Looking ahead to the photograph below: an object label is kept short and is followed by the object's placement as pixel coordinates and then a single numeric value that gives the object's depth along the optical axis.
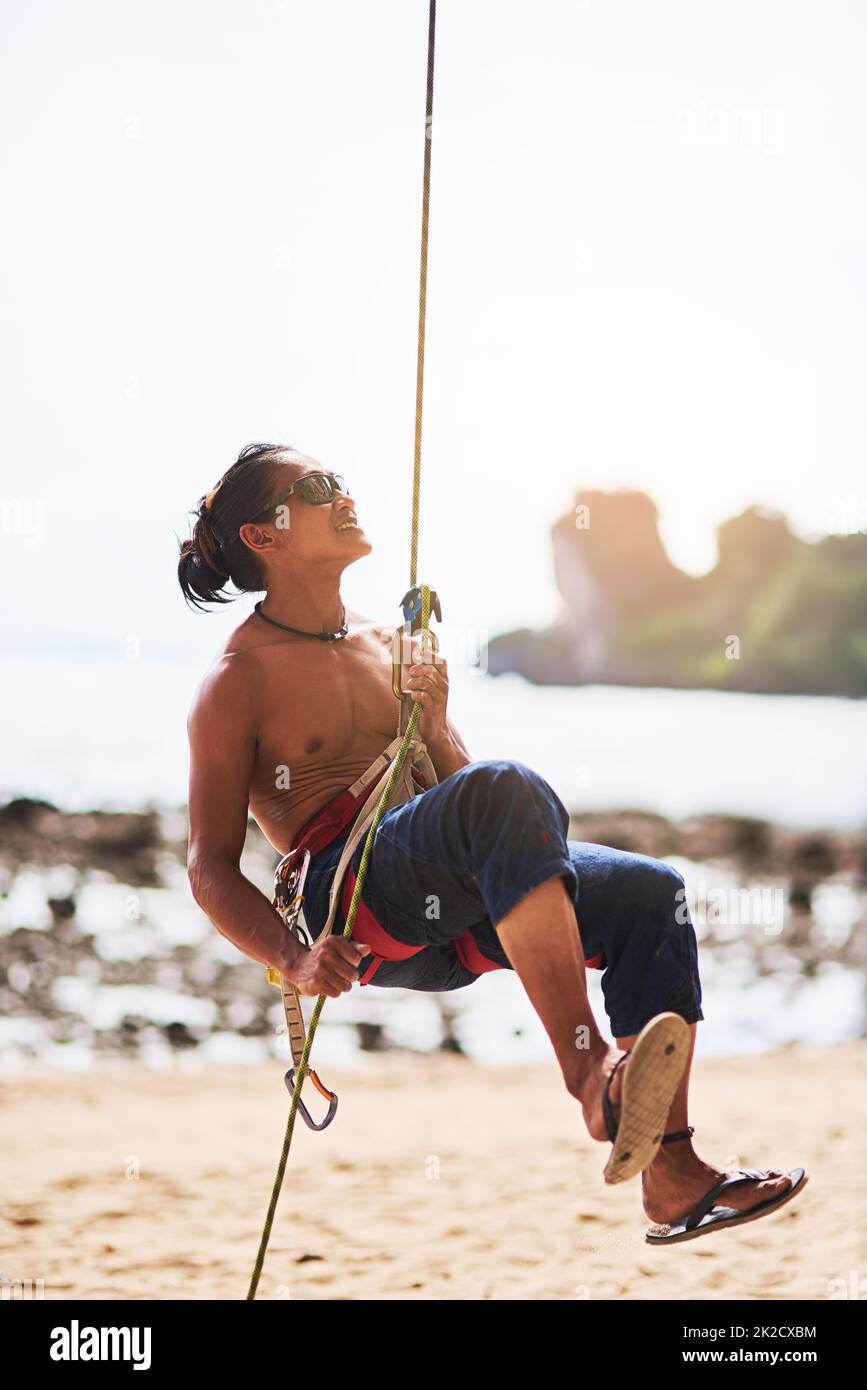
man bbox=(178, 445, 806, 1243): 2.67
